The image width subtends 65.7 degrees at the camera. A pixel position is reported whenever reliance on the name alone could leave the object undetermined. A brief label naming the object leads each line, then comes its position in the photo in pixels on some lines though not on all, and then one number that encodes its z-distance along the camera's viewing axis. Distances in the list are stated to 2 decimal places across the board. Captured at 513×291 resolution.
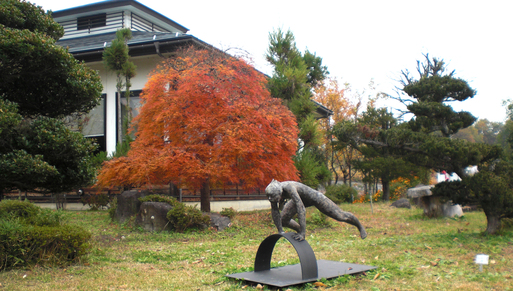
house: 17.42
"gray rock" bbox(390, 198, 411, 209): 20.44
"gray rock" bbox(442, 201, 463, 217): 15.27
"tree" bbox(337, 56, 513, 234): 9.52
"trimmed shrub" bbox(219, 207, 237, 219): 12.76
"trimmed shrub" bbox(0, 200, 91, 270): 6.61
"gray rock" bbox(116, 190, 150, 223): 12.77
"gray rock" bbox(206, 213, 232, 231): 12.11
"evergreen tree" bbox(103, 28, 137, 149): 15.93
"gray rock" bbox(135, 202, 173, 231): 11.60
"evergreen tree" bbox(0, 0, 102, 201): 6.52
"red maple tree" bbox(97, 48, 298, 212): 11.83
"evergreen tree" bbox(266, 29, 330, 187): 18.39
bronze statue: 6.21
